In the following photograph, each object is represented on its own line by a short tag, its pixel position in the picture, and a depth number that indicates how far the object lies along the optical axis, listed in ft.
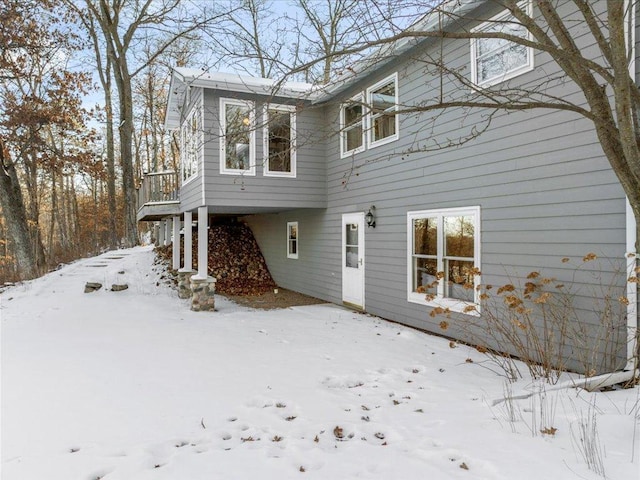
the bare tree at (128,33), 46.39
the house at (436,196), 13.17
